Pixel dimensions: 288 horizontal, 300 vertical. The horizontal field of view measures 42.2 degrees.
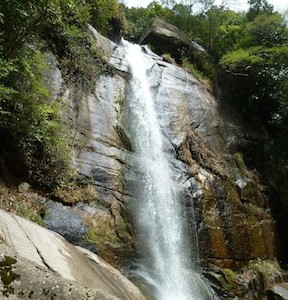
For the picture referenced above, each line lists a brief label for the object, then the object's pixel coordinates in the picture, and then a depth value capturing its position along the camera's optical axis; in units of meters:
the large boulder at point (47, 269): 2.69
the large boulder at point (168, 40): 18.91
